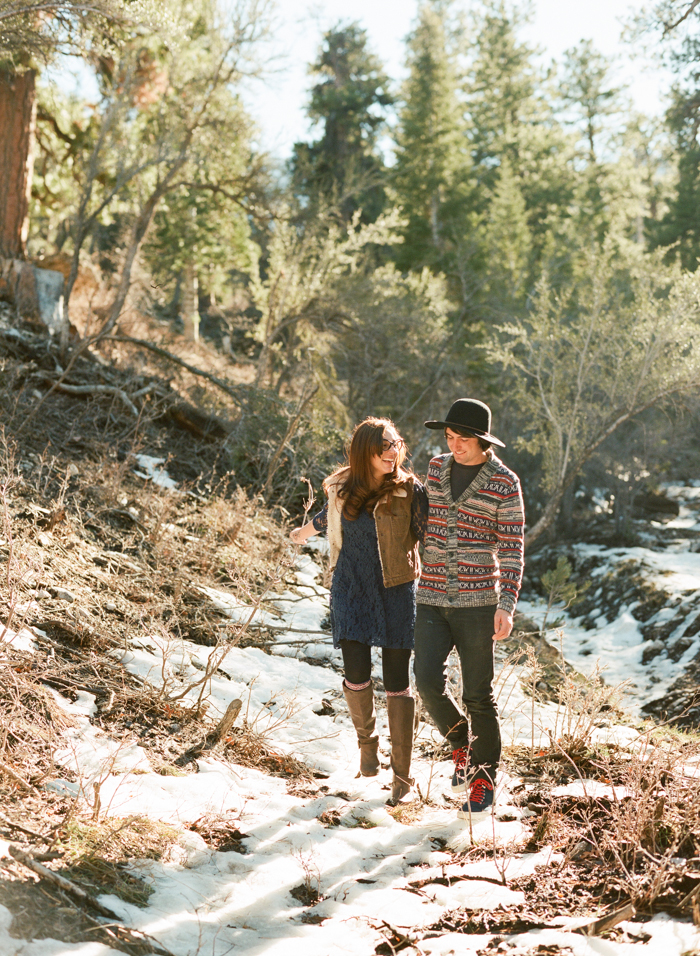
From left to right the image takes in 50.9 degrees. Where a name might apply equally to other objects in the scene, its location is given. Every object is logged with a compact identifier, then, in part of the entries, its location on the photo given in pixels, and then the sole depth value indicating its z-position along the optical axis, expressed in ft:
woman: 11.17
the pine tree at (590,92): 97.81
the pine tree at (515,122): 92.84
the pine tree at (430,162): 81.61
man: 10.64
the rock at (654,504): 54.34
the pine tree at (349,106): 80.64
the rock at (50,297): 33.96
